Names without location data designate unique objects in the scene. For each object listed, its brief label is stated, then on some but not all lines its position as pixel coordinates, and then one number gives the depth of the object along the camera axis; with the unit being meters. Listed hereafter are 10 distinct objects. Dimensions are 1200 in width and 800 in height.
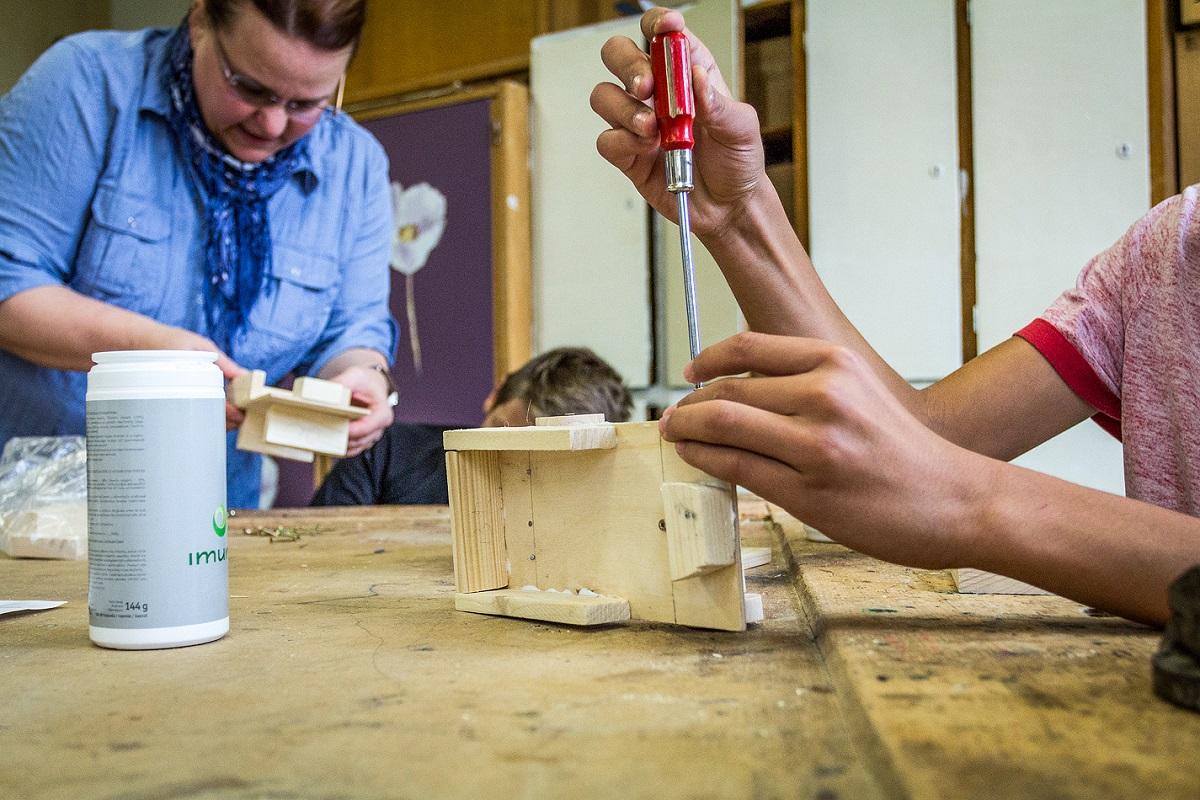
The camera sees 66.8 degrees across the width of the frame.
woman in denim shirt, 1.46
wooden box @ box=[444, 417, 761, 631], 0.65
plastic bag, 1.16
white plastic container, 0.63
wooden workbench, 0.39
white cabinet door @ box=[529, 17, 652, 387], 3.05
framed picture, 3.21
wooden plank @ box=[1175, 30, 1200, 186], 2.24
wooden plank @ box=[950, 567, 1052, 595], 0.75
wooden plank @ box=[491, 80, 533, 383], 3.20
